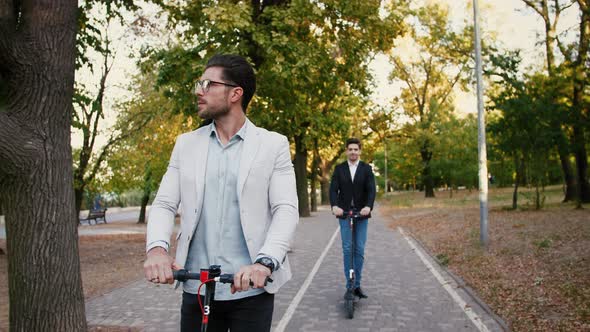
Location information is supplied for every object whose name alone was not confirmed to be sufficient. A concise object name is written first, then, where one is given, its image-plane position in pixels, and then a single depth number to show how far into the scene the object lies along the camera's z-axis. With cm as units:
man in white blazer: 263
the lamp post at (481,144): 1296
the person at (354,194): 764
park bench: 3251
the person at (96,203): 4331
